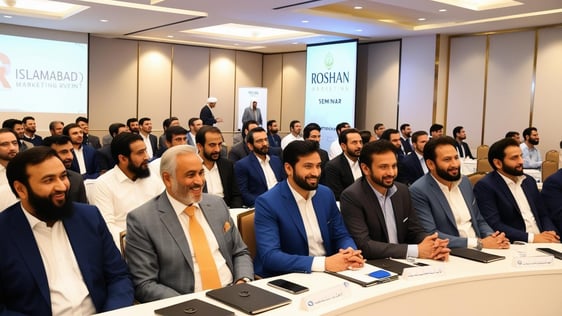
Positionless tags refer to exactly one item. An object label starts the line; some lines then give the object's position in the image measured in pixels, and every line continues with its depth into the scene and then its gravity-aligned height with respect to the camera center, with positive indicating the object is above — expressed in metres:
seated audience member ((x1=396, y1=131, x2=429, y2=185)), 6.81 -0.58
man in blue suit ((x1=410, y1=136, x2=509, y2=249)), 3.57 -0.50
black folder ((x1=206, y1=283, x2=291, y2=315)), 2.04 -0.72
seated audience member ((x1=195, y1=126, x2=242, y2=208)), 5.20 -0.50
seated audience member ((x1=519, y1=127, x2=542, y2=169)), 9.58 -0.42
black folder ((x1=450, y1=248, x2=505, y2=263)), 2.89 -0.73
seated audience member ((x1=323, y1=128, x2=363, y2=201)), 5.77 -0.53
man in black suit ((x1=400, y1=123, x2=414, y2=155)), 11.35 -0.18
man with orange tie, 2.58 -0.61
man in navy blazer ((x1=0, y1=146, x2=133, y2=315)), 2.19 -0.60
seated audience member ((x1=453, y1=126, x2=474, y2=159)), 10.78 -0.29
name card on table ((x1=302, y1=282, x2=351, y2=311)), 2.06 -0.70
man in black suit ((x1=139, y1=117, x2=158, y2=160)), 10.43 -0.41
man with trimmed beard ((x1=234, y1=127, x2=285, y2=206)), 5.61 -0.55
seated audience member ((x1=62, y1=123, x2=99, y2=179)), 7.05 -0.51
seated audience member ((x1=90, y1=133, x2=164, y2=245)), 3.94 -0.52
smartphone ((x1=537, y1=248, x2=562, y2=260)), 3.06 -0.74
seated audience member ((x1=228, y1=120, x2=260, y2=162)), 7.20 -0.45
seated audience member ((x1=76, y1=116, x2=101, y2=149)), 11.13 -0.56
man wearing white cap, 13.48 +0.05
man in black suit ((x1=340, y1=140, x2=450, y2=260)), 3.24 -0.52
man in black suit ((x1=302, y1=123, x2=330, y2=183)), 8.28 -0.17
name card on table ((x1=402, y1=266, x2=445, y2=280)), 2.51 -0.71
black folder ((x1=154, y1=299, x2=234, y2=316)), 1.96 -0.72
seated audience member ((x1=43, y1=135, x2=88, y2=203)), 5.04 -0.30
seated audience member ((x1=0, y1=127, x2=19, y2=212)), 4.68 -0.32
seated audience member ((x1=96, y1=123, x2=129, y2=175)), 6.77 -0.57
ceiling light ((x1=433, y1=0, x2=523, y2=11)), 8.98 +2.14
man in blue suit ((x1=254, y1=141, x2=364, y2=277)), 3.02 -0.57
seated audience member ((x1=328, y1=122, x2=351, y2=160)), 9.41 -0.50
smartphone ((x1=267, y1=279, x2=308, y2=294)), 2.27 -0.73
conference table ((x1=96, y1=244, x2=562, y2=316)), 2.14 -0.75
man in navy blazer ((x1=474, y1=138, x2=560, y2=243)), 3.96 -0.53
